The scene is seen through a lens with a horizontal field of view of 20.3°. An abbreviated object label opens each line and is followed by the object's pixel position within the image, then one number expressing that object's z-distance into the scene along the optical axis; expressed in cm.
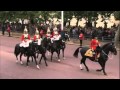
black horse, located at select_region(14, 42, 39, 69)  1898
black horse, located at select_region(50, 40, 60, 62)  2111
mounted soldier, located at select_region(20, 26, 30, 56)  1920
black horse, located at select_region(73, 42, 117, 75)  1711
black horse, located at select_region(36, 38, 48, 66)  1934
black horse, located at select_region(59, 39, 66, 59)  2153
